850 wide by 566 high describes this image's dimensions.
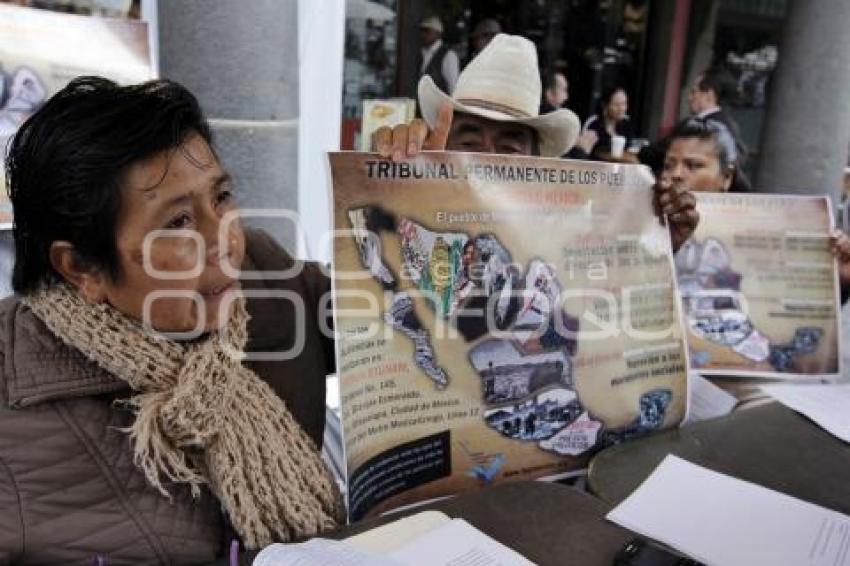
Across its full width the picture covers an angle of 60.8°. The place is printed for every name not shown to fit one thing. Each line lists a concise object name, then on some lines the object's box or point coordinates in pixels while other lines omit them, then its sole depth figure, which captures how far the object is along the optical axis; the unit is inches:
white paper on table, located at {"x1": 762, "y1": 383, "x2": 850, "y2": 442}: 65.4
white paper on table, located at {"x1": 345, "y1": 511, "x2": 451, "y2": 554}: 44.3
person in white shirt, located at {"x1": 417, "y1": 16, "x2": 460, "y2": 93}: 263.0
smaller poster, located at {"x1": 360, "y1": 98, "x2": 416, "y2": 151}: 137.9
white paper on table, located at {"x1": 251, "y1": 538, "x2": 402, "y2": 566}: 36.5
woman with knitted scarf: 45.2
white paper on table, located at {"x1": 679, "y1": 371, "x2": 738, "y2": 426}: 73.9
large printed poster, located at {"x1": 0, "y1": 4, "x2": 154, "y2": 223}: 79.5
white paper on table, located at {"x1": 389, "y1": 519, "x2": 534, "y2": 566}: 42.8
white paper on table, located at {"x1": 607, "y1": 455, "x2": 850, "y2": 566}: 46.0
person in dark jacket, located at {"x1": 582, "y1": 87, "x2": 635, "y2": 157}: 272.7
